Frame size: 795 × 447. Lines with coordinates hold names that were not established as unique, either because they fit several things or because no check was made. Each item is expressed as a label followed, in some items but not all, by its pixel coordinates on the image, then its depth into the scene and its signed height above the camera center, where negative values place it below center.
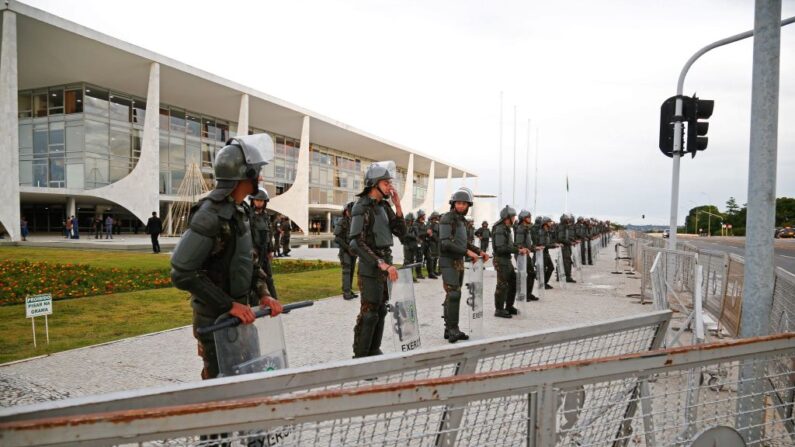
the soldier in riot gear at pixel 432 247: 14.72 -1.28
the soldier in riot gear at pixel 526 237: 10.10 -0.58
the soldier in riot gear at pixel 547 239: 11.93 -0.87
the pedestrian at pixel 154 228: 19.02 -1.00
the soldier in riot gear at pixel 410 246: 13.98 -1.16
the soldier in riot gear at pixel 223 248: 2.61 -0.26
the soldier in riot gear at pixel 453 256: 6.30 -0.65
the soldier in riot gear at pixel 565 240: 13.77 -0.87
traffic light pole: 6.41 +1.18
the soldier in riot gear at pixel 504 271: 8.15 -1.09
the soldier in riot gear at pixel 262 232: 5.81 -0.34
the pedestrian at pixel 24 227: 25.71 -1.46
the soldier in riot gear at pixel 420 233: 15.56 -0.82
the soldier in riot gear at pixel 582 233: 18.13 -0.85
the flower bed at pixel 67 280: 9.42 -1.87
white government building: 25.20 +6.17
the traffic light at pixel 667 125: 6.56 +1.33
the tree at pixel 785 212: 81.25 +0.88
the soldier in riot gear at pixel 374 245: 4.75 -0.40
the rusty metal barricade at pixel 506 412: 1.08 -0.58
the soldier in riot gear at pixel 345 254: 9.09 -1.04
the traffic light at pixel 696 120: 6.39 +1.37
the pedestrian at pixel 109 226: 30.50 -1.53
